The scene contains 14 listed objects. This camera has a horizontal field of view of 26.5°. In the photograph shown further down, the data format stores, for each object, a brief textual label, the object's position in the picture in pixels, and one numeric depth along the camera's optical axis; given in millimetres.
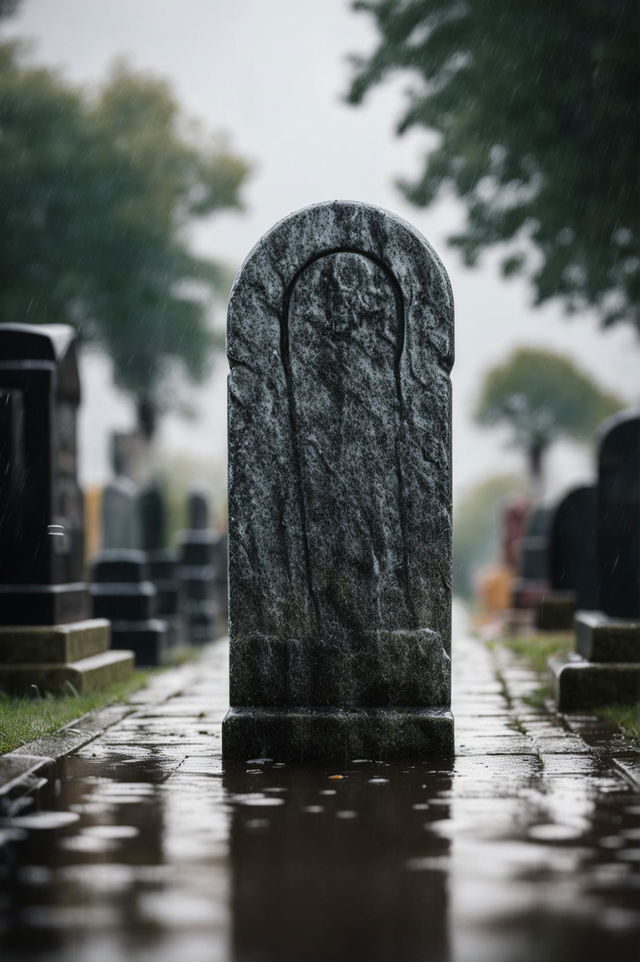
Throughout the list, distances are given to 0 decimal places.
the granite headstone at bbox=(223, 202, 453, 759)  5562
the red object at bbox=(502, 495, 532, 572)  27016
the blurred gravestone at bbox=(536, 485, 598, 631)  14445
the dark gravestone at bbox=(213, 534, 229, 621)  21266
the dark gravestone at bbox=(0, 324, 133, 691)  8367
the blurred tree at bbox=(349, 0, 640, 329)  14383
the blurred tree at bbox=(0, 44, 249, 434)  32094
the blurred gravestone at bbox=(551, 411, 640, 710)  10492
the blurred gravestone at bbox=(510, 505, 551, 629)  19812
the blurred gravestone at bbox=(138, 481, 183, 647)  17578
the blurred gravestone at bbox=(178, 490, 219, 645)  19891
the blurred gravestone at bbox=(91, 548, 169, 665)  12922
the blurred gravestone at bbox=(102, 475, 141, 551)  19875
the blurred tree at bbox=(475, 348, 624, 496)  44969
